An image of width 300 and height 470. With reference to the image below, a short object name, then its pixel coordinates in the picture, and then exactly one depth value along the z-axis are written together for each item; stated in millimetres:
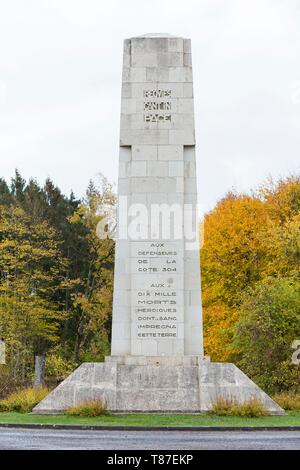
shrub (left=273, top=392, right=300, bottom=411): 28562
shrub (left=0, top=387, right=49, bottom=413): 27834
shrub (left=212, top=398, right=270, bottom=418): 25500
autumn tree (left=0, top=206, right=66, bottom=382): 53634
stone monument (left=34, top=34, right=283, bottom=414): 26938
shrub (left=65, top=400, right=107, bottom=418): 25391
